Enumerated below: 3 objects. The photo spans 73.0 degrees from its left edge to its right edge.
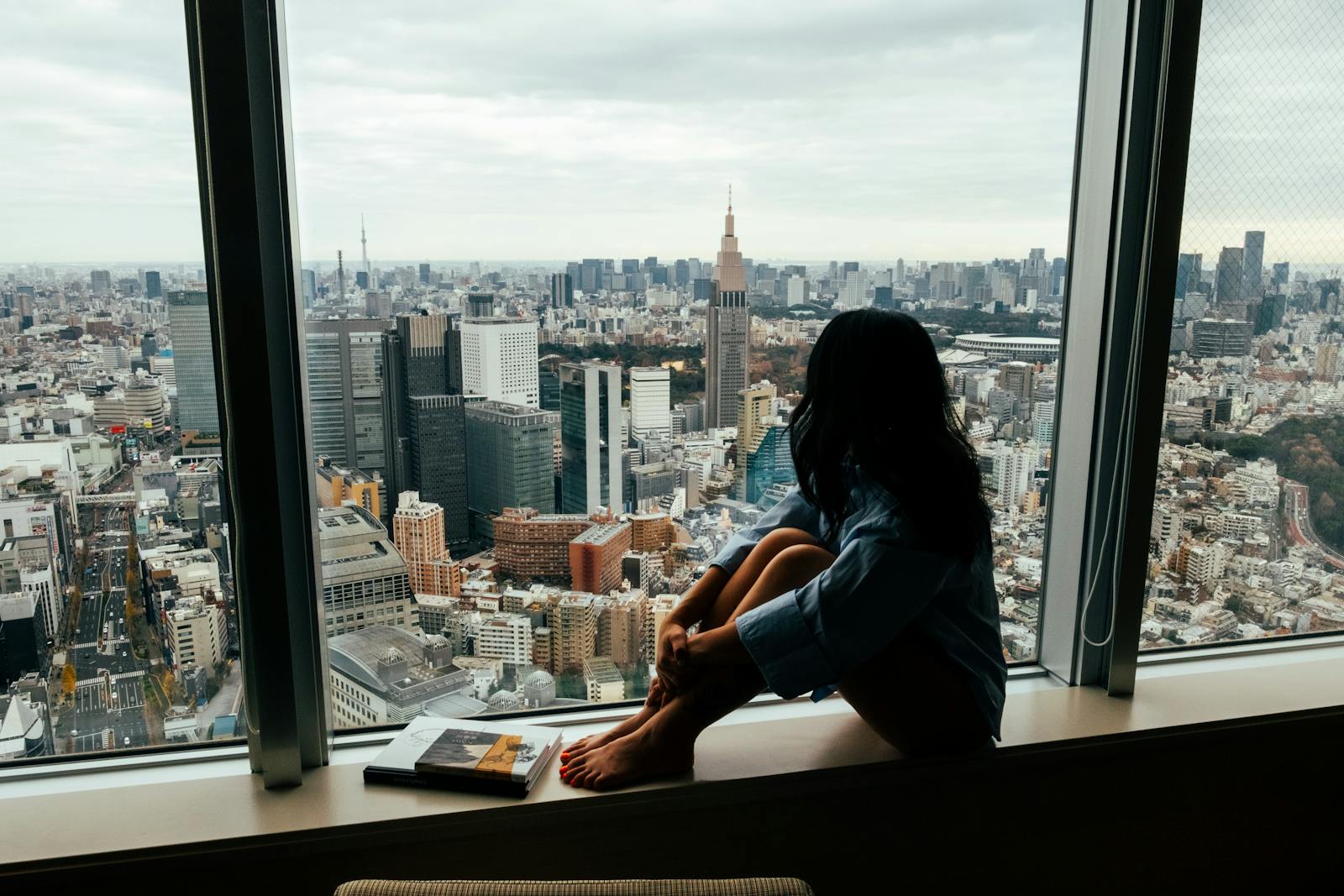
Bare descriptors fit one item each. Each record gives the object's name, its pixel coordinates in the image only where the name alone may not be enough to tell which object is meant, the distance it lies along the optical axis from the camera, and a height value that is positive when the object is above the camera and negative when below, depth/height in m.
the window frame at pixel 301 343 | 1.40 -0.06
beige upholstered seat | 0.86 -0.56
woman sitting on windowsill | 1.45 -0.48
